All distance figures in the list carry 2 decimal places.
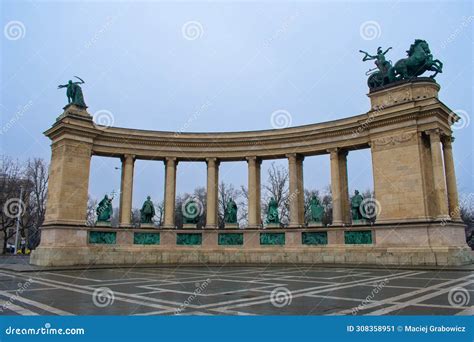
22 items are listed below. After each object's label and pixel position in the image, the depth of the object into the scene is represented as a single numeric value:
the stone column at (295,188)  33.25
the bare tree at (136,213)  103.64
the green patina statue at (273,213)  34.53
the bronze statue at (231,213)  35.75
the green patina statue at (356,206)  30.84
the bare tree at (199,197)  75.81
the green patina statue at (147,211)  34.56
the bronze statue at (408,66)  29.69
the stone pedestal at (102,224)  32.23
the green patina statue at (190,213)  35.41
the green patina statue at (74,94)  32.72
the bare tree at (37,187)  51.50
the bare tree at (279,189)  54.84
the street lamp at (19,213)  46.16
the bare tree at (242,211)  67.50
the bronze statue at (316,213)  32.67
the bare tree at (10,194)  48.22
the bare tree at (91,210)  68.06
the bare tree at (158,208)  81.12
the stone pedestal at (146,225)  33.95
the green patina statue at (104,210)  32.75
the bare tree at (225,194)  64.19
